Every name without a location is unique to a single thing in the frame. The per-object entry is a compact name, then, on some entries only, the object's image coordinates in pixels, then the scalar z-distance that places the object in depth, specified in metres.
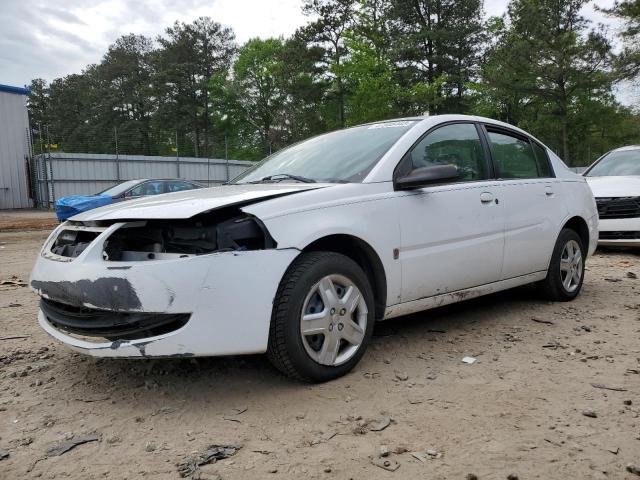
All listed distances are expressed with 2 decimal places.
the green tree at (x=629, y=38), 27.35
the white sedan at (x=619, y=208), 7.23
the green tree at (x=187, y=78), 46.12
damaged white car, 2.54
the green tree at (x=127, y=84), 47.83
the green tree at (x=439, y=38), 36.38
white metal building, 21.33
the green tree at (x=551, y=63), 31.89
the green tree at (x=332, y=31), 39.41
